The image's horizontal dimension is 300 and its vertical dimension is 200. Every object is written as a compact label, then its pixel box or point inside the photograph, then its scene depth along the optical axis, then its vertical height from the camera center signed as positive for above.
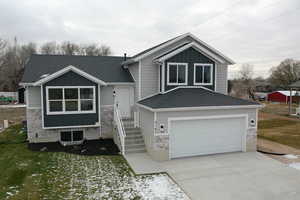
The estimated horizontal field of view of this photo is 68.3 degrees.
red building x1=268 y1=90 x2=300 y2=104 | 40.34 -1.68
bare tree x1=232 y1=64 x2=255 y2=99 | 42.38 +0.75
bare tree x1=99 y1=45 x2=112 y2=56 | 46.04 +7.77
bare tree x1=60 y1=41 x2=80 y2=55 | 45.00 +7.97
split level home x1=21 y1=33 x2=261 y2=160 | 10.46 -0.87
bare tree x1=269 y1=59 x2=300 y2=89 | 52.09 +3.65
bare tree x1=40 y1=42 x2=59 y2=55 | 45.38 +7.98
